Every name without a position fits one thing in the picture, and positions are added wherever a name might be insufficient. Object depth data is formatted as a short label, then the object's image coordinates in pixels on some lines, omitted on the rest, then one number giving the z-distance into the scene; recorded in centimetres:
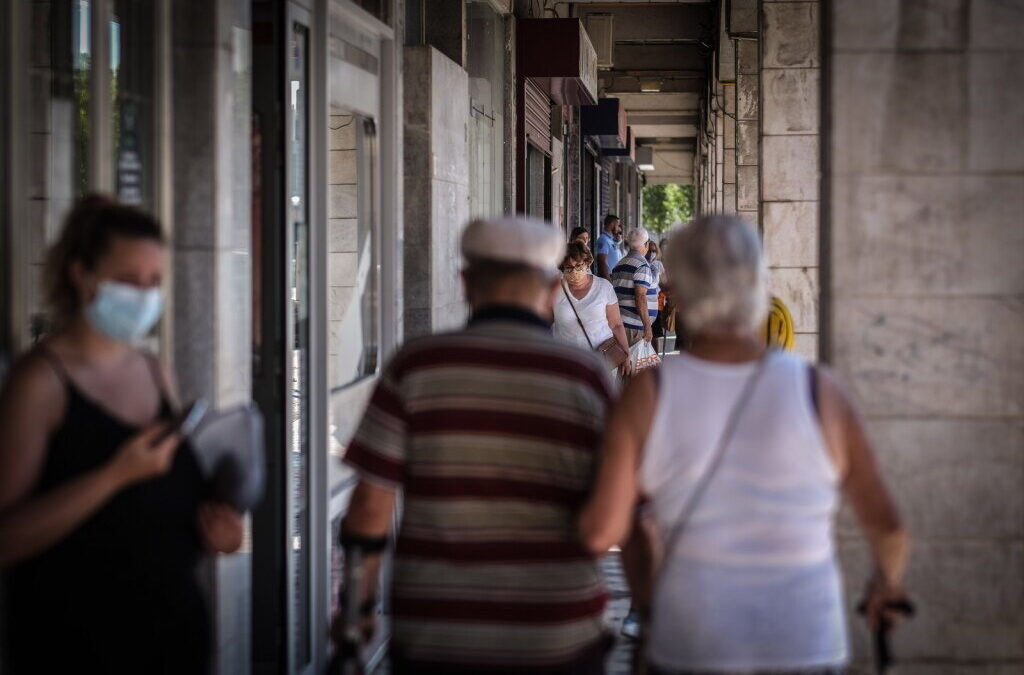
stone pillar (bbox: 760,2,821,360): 2642
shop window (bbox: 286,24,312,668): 1167
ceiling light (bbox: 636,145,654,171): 9725
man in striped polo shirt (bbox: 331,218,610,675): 659
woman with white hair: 615
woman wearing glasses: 2000
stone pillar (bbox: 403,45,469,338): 1620
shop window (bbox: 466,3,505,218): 2255
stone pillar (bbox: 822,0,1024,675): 970
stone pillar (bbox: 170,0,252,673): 907
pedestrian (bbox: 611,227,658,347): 2628
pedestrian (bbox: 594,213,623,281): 4347
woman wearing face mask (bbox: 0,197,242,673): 595
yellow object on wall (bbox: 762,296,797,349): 1452
